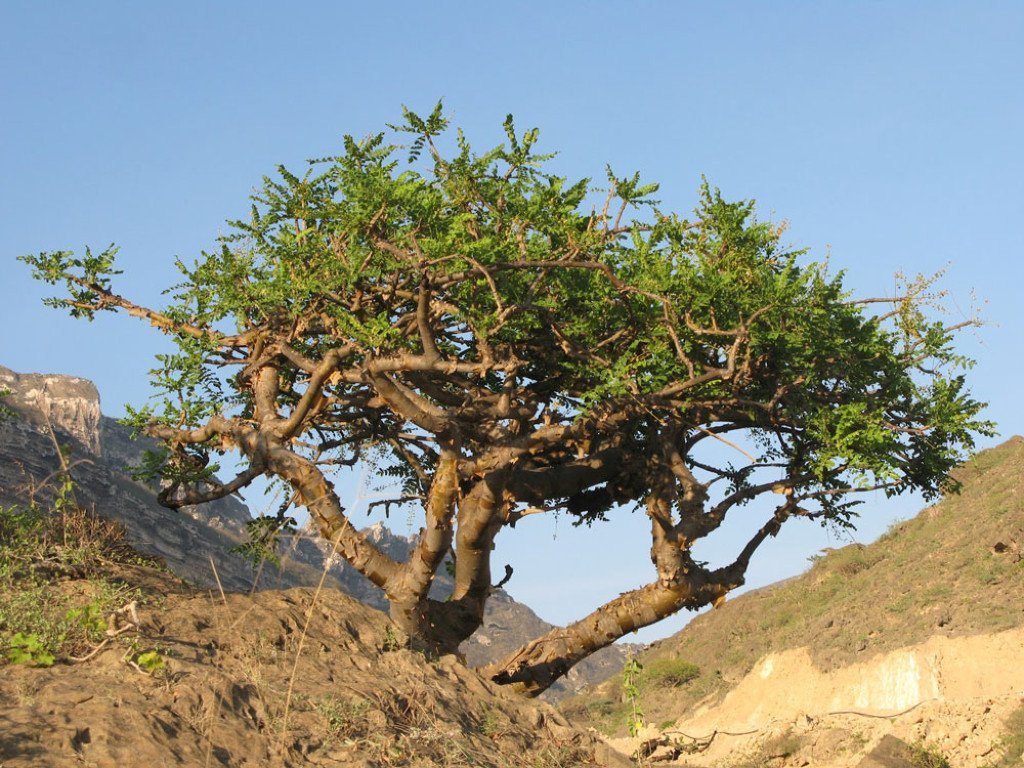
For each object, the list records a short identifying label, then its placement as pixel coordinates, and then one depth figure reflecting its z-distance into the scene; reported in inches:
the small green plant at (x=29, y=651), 331.0
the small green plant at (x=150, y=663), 343.9
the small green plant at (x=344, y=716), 358.6
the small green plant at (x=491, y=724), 423.2
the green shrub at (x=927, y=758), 816.8
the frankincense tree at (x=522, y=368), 520.4
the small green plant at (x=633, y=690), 475.2
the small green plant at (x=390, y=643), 485.4
